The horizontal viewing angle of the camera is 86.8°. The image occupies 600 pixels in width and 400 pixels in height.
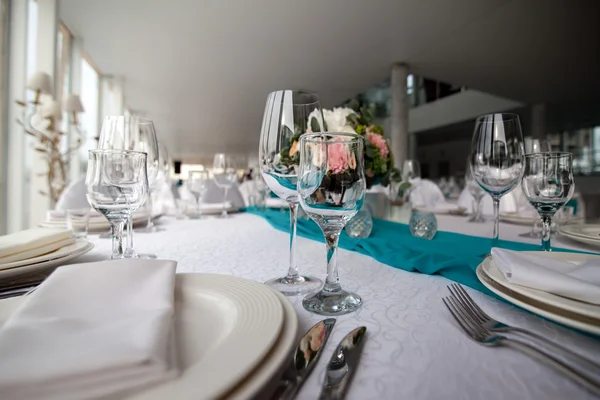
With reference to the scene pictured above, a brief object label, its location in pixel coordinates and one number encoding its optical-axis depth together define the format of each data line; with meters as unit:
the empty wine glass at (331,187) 0.43
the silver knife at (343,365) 0.25
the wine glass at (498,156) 0.73
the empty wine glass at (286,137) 0.58
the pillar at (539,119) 10.25
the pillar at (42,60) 4.04
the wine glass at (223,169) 1.57
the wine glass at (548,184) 0.64
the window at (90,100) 6.04
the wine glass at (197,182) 1.38
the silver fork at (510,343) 0.25
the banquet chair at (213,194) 2.25
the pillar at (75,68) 5.25
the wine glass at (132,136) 0.83
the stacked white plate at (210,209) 1.60
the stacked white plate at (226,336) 0.20
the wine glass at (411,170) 1.94
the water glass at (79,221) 1.01
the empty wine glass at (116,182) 0.57
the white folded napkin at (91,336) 0.20
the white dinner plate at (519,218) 1.14
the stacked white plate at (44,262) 0.48
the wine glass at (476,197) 1.25
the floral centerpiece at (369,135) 0.89
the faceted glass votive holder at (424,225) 0.89
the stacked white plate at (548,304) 0.29
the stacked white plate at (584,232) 0.73
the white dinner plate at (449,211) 1.52
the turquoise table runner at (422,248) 0.56
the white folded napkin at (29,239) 0.52
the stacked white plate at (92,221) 1.06
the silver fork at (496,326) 0.27
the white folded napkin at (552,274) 0.33
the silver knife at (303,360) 0.24
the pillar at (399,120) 6.75
